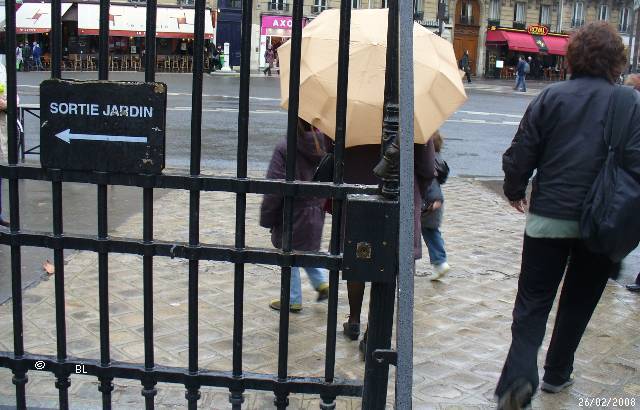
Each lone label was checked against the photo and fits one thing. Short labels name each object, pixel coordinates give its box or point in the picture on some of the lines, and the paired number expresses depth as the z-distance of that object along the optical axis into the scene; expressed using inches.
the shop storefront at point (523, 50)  2097.7
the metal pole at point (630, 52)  1305.4
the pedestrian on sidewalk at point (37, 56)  1208.2
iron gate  97.1
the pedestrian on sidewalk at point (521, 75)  1437.0
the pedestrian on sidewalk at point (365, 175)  169.0
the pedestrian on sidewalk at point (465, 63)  1791.3
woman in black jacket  138.9
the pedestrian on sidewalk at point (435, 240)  236.1
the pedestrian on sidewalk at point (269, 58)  1560.9
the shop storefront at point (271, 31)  1790.1
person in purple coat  185.6
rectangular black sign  101.8
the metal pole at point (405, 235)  84.7
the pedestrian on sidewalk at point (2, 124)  263.3
